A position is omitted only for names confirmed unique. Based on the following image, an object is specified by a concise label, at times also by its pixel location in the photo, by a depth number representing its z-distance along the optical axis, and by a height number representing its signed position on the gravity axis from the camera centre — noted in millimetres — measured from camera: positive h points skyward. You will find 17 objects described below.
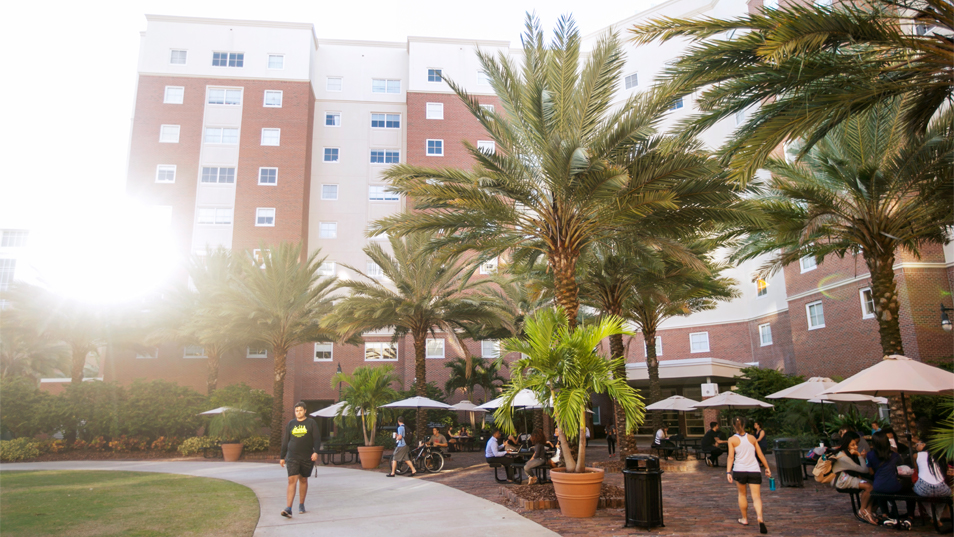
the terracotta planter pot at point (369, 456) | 20266 -1834
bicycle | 17859 -1811
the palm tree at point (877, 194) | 12562 +4296
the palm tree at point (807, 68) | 7797 +4601
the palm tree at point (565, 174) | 12172 +4562
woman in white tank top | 8648 -946
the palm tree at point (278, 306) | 26375 +4111
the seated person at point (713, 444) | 18188 -1430
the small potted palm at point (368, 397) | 20406 +97
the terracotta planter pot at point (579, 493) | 9820 -1517
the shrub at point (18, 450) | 24078 -1793
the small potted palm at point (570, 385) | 9812 +213
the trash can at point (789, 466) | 13250 -1526
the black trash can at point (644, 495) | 8773 -1407
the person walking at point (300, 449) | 10161 -810
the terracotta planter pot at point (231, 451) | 25203 -2041
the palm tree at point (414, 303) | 22953 +3673
